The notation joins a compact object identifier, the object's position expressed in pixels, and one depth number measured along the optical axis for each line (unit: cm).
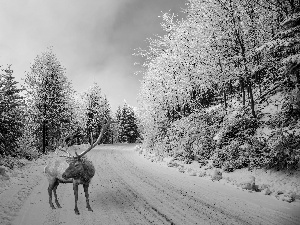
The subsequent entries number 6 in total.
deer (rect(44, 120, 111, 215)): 738
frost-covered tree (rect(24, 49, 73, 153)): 2598
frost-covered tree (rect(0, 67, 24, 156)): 1473
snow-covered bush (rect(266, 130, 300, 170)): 925
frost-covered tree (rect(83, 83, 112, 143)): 5003
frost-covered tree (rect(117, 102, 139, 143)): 6380
